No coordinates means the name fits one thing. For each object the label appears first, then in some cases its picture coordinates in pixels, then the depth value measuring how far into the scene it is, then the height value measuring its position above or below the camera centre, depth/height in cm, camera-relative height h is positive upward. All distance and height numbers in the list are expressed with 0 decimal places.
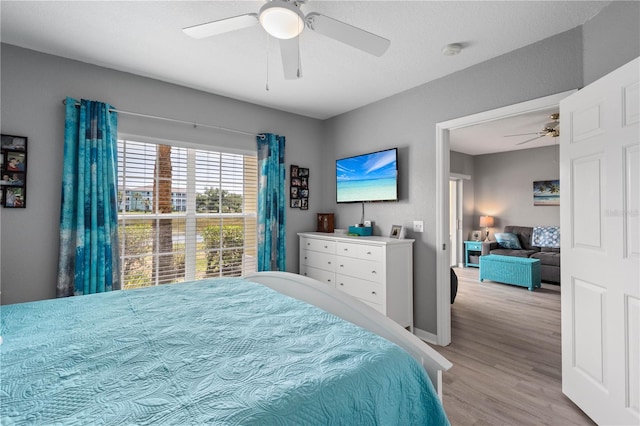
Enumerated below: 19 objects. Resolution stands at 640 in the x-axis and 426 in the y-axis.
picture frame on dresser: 333 -17
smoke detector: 239 +132
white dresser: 299 -56
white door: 160 -17
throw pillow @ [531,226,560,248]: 574 -38
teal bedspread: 78 -48
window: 299 +4
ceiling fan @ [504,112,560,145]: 355 +115
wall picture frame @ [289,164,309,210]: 405 +39
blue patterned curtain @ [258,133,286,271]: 369 +15
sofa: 525 -65
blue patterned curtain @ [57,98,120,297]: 256 +11
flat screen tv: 342 +47
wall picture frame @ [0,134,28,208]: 237 +35
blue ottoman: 493 -89
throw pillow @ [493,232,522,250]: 611 -48
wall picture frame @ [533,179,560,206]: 612 +49
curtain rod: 282 +98
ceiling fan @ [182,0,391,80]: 158 +104
